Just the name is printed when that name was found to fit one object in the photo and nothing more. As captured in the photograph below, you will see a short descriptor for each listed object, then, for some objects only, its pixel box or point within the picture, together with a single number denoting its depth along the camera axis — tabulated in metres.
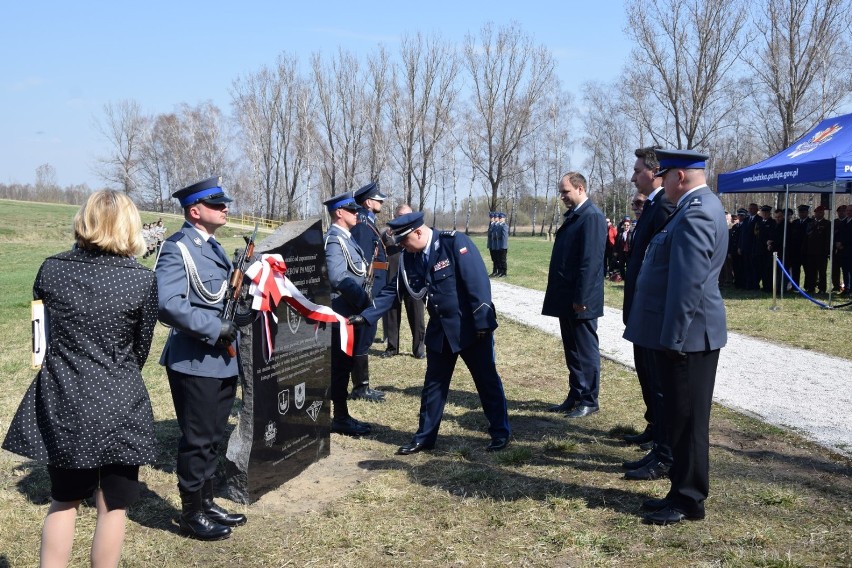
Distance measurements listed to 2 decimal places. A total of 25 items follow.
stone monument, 4.72
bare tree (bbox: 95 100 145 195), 68.56
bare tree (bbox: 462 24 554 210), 54.06
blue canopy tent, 13.48
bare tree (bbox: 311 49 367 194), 55.56
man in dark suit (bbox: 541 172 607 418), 6.56
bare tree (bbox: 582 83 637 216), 64.31
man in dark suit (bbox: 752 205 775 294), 17.22
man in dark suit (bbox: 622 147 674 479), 5.02
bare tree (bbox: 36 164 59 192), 93.38
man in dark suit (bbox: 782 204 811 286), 16.80
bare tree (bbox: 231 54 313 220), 58.56
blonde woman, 3.13
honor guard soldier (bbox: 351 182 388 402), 7.31
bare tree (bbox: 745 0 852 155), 33.41
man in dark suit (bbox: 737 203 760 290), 17.50
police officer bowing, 5.59
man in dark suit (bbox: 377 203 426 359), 9.89
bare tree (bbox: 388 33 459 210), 54.08
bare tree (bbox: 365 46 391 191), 54.28
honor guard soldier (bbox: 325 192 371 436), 6.32
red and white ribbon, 4.47
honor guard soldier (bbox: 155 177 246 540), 4.11
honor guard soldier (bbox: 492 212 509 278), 22.33
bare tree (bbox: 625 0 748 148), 36.84
